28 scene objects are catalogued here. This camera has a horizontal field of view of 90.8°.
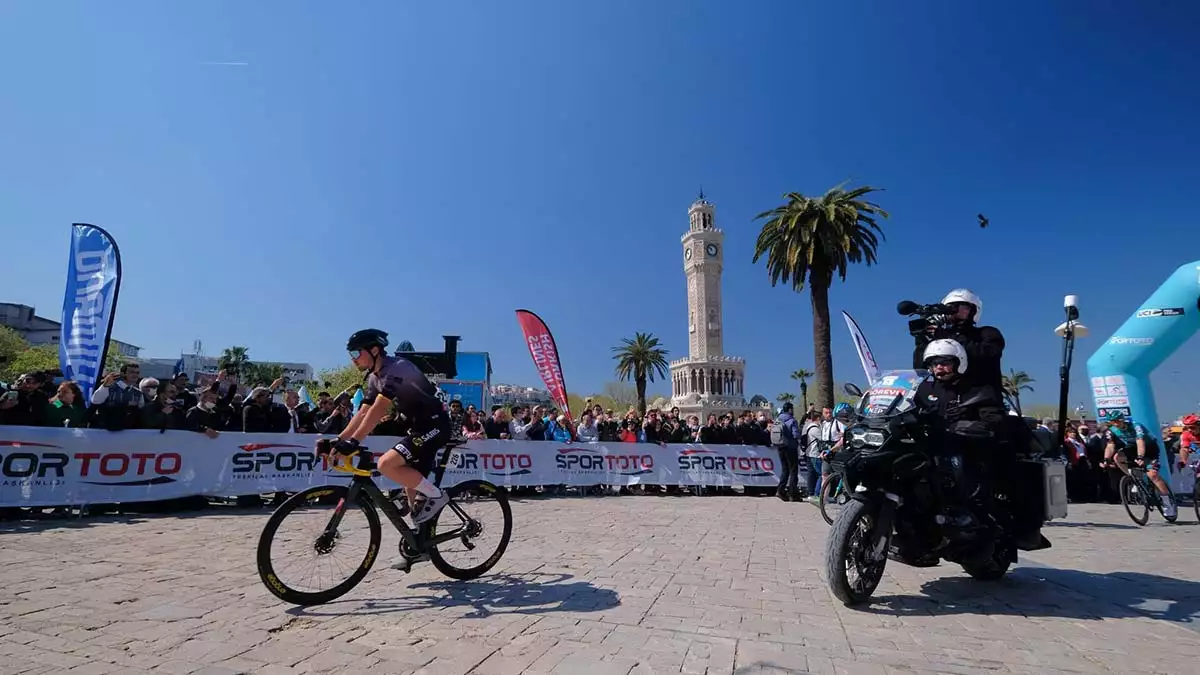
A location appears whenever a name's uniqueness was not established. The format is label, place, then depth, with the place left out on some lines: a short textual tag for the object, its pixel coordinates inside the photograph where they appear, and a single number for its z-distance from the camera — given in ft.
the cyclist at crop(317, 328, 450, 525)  15.26
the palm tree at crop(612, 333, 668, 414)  234.17
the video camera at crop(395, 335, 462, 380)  125.80
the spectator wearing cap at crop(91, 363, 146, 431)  29.99
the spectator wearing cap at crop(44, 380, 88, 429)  29.60
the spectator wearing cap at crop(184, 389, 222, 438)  32.42
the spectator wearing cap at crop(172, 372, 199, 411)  35.12
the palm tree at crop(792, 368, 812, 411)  343.50
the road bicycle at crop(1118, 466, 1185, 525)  33.35
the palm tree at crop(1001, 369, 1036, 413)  278.30
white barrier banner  27.61
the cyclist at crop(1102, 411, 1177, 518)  33.73
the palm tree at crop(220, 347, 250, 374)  328.70
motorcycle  14.16
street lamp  24.68
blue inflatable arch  49.34
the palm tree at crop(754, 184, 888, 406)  82.02
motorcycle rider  14.97
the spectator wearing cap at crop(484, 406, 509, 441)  47.53
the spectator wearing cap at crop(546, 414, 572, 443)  49.37
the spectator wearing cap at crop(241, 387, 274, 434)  34.94
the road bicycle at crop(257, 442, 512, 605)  13.79
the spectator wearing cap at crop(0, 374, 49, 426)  28.04
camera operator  16.46
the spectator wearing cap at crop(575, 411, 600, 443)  50.96
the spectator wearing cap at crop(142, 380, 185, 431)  31.37
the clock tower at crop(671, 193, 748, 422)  325.42
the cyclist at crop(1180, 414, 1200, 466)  34.94
